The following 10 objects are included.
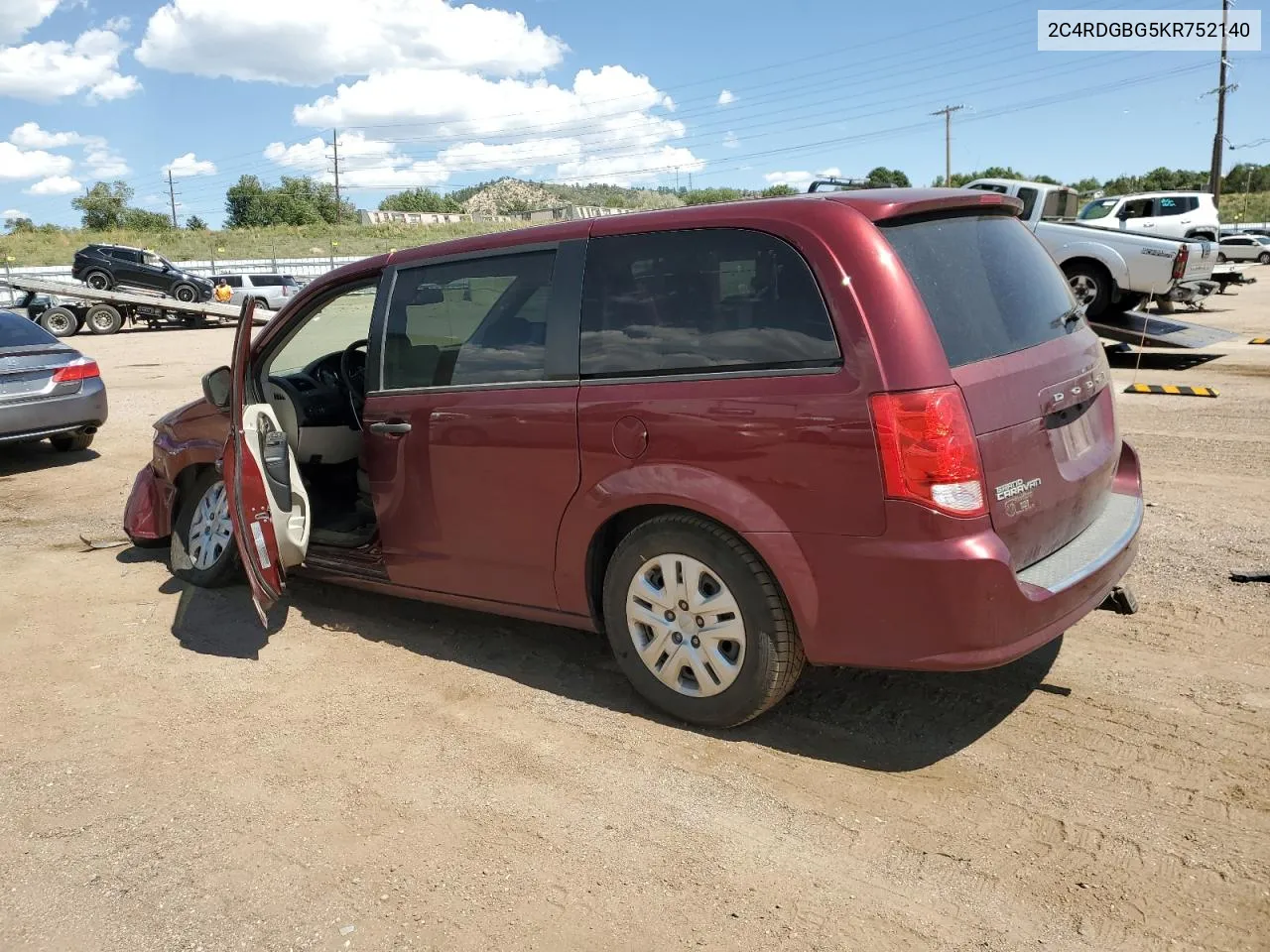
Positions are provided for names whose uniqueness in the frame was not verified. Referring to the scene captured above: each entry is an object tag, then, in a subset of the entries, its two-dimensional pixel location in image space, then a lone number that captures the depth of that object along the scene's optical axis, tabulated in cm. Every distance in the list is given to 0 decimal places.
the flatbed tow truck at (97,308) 2636
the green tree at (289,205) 8994
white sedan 3607
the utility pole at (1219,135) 4278
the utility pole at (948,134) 6812
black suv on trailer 2917
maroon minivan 297
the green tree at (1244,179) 7500
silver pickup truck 1213
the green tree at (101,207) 8412
